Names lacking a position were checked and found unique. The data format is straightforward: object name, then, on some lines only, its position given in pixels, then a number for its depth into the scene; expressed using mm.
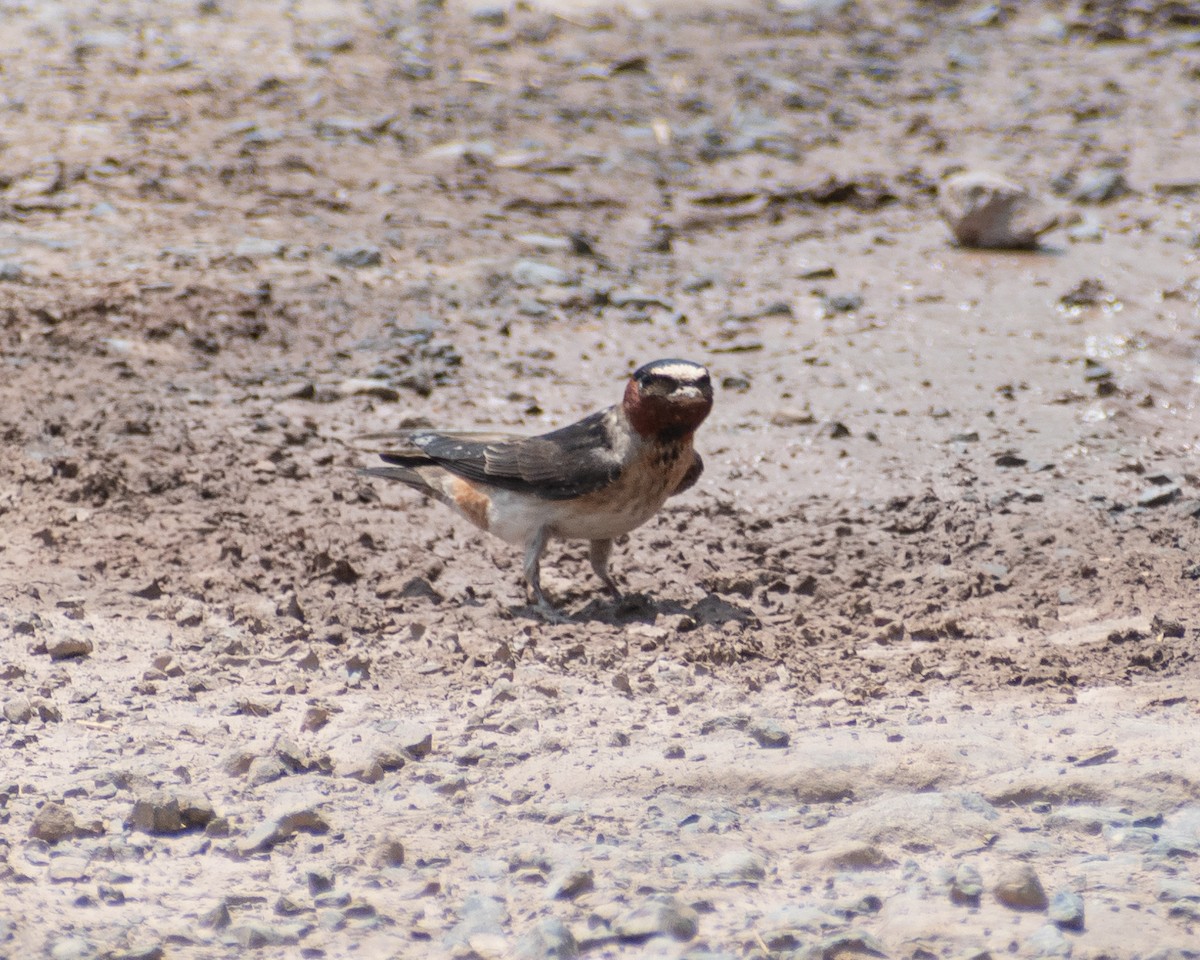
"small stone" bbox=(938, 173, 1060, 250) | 18359
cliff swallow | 11617
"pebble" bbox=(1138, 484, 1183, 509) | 13203
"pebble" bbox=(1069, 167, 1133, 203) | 20297
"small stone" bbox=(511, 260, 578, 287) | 17828
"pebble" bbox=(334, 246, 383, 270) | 18047
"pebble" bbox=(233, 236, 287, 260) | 17922
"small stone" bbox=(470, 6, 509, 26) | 26984
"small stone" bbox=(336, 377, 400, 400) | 15375
